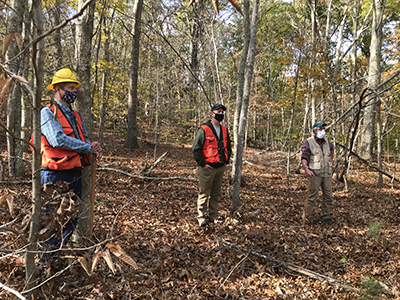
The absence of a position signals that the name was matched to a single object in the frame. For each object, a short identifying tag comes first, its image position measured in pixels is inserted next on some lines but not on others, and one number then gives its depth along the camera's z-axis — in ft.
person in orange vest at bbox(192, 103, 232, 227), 15.98
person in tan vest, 18.56
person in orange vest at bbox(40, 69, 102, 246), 8.89
